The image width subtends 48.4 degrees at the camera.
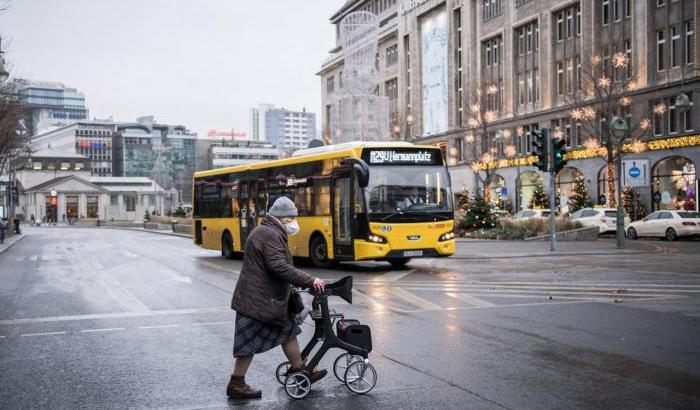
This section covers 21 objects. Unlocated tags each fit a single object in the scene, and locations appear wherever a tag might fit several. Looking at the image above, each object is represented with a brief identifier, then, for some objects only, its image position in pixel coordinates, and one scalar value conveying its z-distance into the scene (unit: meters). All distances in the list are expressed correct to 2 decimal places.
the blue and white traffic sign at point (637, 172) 26.99
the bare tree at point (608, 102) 46.91
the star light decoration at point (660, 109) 46.06
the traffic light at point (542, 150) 26.20
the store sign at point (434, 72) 73.62
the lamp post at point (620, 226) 28.47
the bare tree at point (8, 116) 37.42
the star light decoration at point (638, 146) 47.28
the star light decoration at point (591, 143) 48.96
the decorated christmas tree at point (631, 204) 47.16
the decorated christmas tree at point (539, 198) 56.97
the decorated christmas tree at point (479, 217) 40.12
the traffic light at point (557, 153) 25.91
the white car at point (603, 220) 42.28
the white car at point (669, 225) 36.88
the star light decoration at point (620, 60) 47.75
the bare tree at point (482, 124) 60.81
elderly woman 6.52
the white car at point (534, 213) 47.59
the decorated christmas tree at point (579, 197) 51.25
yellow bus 19.55
